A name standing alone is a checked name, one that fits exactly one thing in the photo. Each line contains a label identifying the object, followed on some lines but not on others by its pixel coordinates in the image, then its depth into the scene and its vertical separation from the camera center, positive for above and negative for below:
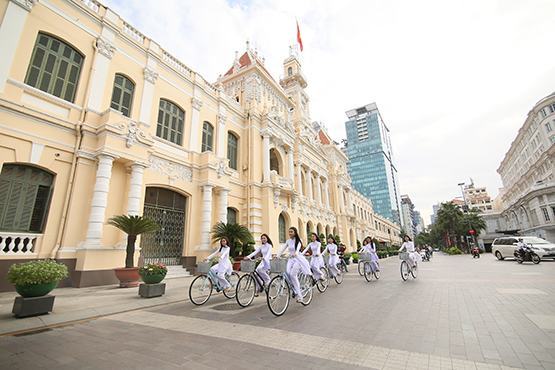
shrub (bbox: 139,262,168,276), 7.98 -0.49
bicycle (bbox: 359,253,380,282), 11.37 -0.70
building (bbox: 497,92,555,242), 38.88 +12.33
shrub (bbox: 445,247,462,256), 42.75 -0.65
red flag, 31.14 +25.29
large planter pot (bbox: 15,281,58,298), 5.49 -0.69
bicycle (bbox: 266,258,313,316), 5.84 -0.93
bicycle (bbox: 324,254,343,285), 10.83 -0.80
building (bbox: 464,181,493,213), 100.00 +19.76
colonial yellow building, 9.32 +5.10
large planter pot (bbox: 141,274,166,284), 7.91 -0.75
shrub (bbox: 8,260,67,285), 5.45 -0.35
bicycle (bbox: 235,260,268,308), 6.77 -0.87
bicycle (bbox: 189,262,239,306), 7.02 -0.88
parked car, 16.56 -0.09
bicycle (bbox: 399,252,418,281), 11.06 -0.75
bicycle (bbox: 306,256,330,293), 9.01 -1.22
